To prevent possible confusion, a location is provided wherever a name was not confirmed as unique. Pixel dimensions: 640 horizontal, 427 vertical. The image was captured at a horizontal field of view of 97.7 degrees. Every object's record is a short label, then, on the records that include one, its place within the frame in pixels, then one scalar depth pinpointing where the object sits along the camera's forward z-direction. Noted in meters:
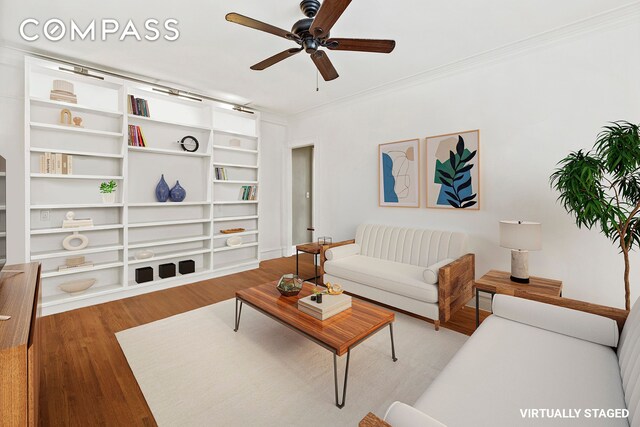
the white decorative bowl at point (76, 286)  3.11
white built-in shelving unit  3.13
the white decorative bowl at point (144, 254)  3.66
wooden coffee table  1.72
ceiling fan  1.71
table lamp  2.35
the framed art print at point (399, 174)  3.69
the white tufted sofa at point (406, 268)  2.64
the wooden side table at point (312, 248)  3.89
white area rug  1.67
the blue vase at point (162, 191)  3.89
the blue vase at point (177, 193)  3.99
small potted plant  3.41
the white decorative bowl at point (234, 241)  4.58
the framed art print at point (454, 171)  3.20
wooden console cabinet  1.00
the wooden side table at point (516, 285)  2.27
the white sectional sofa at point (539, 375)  1.03
